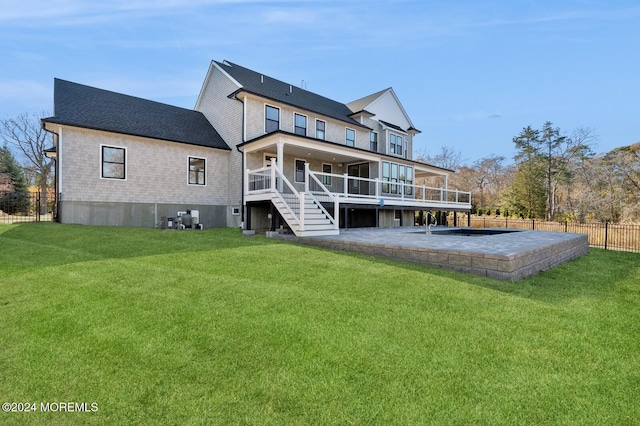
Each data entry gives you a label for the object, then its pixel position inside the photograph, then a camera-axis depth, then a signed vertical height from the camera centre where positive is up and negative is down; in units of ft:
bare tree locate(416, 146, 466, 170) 140.26 +25.22
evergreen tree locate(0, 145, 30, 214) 72.02 +6.05
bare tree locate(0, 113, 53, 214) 97.45 +22.34
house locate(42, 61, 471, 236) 38.99 +8.23
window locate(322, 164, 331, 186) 55.52 +6.36
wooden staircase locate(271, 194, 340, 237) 32.68 -0.80
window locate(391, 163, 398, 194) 60.64 +7.23
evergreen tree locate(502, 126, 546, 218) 104.42 +10.38
